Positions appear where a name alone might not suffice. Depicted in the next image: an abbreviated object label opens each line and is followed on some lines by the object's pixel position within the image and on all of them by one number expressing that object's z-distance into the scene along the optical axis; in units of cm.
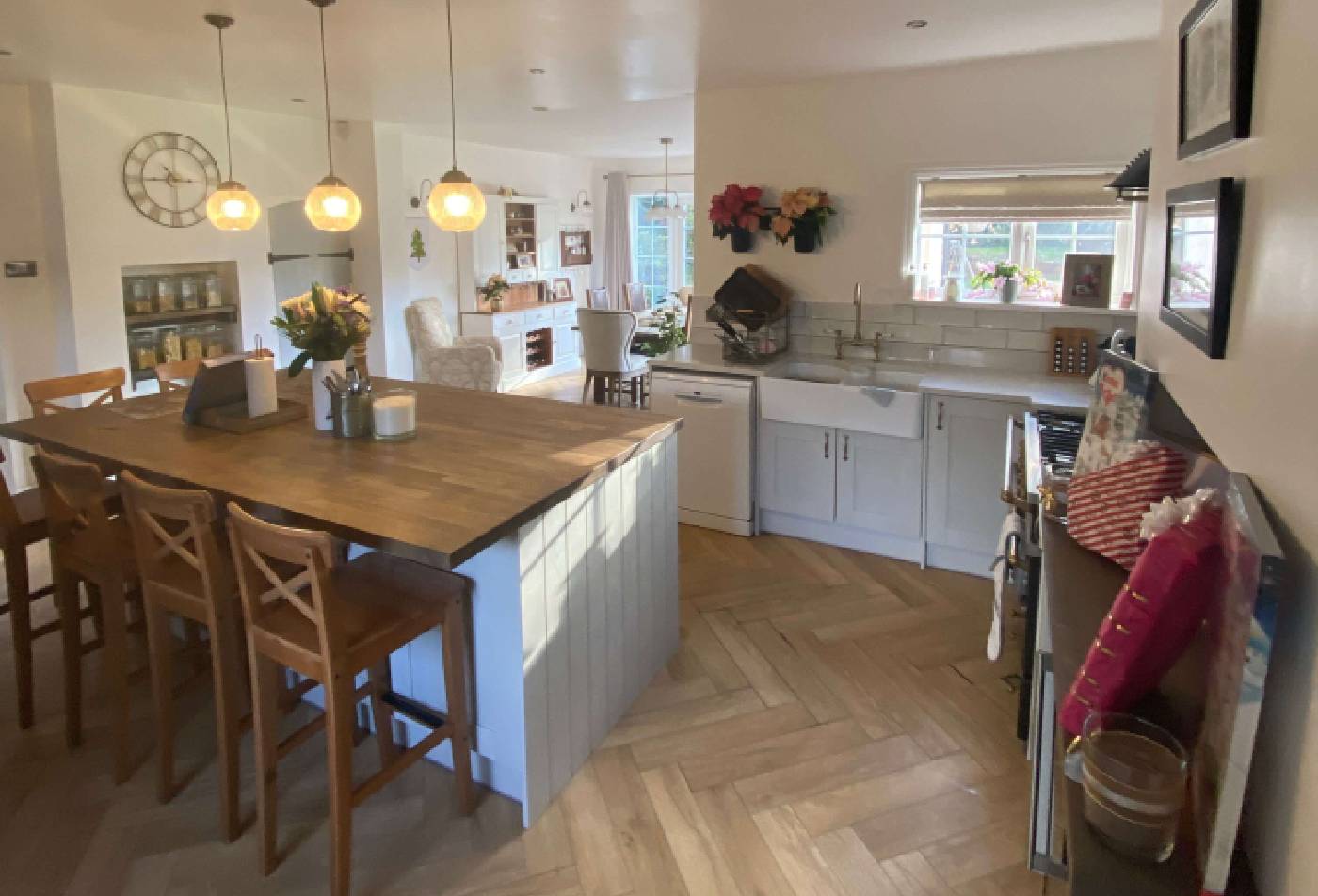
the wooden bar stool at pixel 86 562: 236
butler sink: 396
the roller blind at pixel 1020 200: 404
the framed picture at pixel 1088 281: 406
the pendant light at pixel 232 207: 370
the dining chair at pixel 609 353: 678
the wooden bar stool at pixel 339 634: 196
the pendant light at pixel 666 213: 871
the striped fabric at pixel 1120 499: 160
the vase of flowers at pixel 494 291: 823
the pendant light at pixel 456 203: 317
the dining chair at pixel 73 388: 331
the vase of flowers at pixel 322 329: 281
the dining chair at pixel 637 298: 1000
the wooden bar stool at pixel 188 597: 212
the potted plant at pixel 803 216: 450
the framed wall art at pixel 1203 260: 132
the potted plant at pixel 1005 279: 431
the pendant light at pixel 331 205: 333
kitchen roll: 301
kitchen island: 222
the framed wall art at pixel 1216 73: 125
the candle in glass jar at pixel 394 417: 283
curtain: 1015
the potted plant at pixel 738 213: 466
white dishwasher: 437
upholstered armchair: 675
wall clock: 514
